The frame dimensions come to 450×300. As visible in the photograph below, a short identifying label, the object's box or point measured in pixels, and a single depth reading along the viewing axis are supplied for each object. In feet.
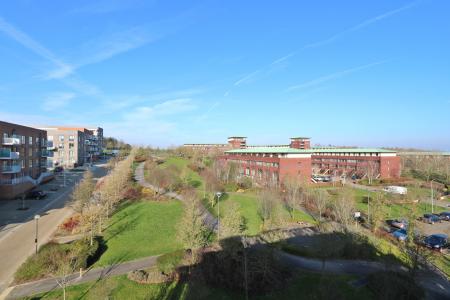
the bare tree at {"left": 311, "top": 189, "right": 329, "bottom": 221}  121.49
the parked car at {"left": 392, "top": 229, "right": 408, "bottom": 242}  101.04
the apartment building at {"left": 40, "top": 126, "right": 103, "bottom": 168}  267.18
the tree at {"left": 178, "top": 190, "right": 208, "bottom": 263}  70.90
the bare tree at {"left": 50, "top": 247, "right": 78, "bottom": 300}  63.00
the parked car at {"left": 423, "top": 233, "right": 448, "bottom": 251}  97.17
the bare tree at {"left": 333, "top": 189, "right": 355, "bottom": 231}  95.62
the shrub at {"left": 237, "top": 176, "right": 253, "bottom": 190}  184.75
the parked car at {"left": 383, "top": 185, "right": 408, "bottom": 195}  180.49
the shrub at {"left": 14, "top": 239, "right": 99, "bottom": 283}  64.77
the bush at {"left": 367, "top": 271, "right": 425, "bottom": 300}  54.90
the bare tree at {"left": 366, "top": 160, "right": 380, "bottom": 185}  230.27
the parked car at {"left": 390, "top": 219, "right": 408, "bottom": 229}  113.70
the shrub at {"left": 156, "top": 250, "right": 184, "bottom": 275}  65.79
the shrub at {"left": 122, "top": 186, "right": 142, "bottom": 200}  145.01
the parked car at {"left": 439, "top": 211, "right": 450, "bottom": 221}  133.59
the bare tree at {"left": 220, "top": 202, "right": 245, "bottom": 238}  69.77
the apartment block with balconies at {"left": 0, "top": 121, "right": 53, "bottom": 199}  137.59
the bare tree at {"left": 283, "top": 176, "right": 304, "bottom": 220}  126.77
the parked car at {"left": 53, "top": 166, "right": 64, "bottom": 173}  243.60
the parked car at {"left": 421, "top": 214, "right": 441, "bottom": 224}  127.65
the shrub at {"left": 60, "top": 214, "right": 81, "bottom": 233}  96.94
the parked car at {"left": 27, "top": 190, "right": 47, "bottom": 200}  142.41
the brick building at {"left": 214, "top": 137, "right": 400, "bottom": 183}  190.08
